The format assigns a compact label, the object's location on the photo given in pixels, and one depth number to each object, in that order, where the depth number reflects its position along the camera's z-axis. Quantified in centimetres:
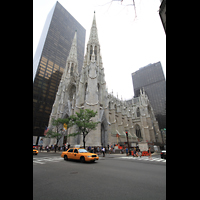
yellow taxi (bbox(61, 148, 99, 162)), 1017
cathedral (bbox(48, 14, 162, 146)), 2652
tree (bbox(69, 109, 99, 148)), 1952
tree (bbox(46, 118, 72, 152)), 2430
